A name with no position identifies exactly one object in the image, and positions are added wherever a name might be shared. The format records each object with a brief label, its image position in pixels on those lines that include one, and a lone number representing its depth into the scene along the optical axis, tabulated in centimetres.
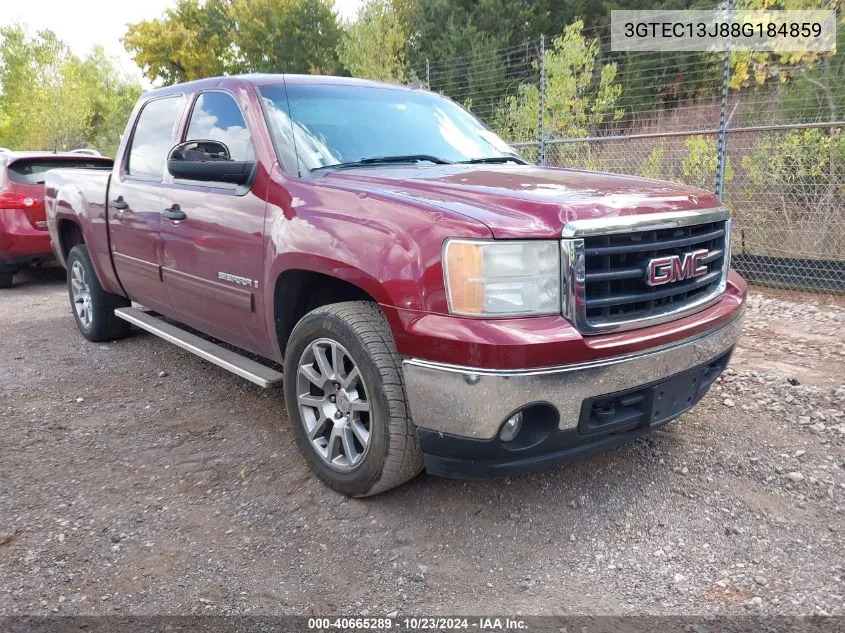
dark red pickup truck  236
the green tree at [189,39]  3931
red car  778
